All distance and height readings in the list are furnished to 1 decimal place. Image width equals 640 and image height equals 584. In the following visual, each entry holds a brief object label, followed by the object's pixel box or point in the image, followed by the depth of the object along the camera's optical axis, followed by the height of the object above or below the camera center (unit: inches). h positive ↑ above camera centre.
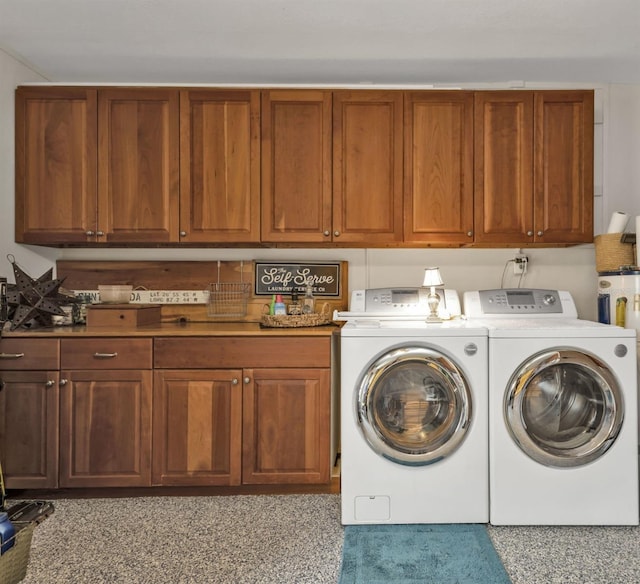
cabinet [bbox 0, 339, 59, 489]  95.8 -25.6
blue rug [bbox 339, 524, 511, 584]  73.2 -42.7
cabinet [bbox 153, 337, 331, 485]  97.7 -24.8
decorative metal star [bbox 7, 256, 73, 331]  102.0 -2.6
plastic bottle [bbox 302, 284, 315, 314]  118.0 -3.3
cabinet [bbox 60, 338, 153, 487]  96.9 -24.9
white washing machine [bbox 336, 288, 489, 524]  88.2 -25.3
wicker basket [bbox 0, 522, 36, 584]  58.2 -32.8
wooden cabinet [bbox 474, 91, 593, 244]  109.7 +27.6
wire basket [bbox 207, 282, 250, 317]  121.8 -3.3
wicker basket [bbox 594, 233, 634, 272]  111.2 +8.5
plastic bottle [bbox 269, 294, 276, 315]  116.4 -4.5
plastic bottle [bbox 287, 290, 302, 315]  116.3 -4.3
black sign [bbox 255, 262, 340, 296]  122.9 +2.8
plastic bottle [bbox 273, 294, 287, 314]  115.5 -4.4
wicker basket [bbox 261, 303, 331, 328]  107.2 -7.0
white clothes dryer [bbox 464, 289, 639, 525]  87.1 -24.4
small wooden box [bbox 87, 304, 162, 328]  104.0 -5.9
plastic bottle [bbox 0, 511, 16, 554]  57.4 -29.0
